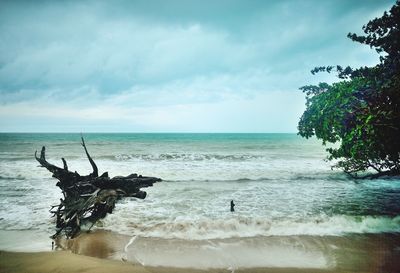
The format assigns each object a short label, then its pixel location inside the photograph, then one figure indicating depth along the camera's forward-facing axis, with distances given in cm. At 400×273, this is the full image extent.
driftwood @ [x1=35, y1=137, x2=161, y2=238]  920
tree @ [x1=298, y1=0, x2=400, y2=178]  773
